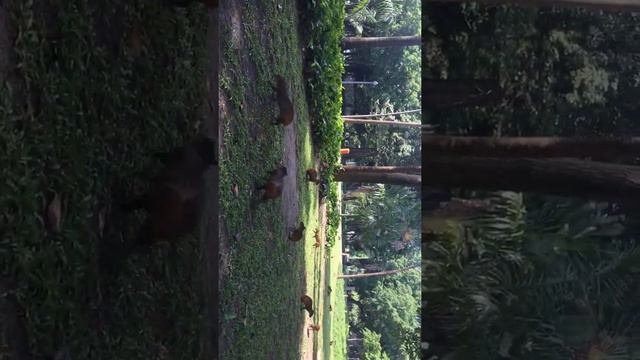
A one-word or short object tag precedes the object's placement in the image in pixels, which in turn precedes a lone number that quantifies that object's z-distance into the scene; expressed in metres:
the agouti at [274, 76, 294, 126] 6.17
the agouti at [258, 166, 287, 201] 5.76
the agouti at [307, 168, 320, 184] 8.77
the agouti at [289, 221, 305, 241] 7.24
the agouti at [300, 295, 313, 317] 7.82
